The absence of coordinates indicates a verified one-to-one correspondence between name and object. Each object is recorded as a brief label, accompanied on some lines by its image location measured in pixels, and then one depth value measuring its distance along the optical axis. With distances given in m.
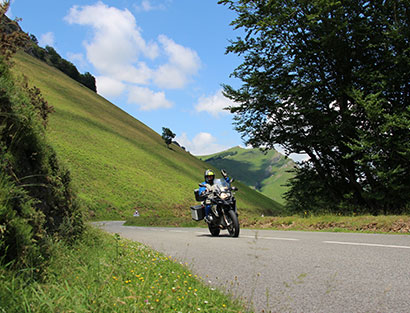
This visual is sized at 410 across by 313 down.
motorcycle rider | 11.30
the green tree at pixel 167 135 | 107.50
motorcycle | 10.76
